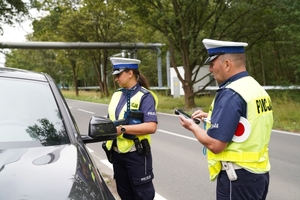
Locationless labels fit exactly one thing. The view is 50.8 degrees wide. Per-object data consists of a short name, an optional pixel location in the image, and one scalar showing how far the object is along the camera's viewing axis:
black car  1.60
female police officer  2.97
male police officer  2.04
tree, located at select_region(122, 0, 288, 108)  15.64
